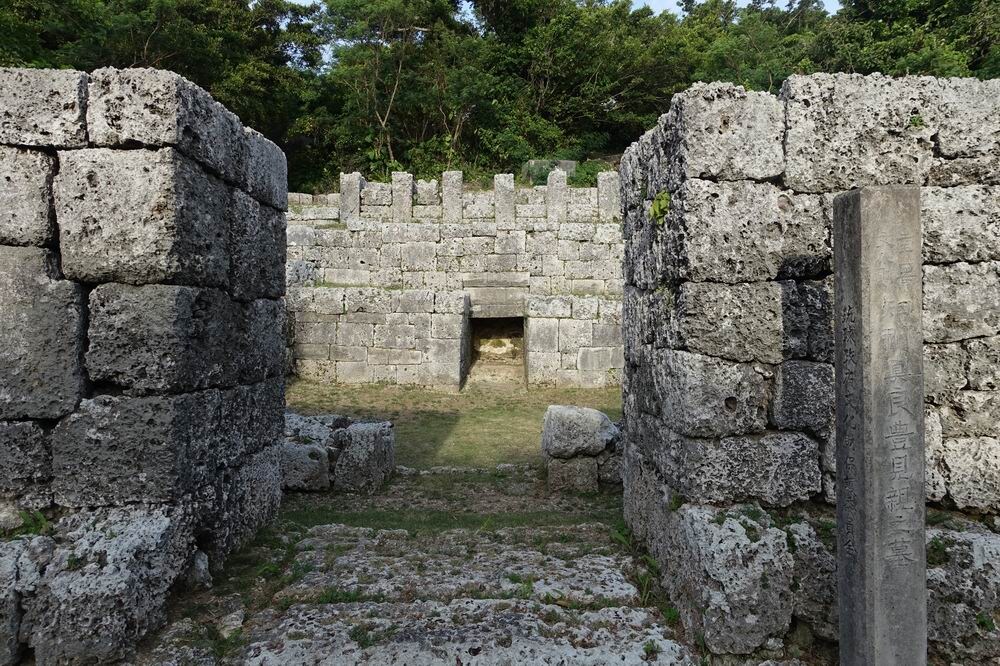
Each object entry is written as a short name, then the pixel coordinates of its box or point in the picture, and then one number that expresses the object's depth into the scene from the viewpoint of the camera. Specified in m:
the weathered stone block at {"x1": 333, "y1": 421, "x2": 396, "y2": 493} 5.51
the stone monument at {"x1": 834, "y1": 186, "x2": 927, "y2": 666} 2.19
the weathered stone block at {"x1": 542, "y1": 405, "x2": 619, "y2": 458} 5.63
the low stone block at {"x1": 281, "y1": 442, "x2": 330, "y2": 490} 5.30
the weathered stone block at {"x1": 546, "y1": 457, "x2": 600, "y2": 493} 5.66
